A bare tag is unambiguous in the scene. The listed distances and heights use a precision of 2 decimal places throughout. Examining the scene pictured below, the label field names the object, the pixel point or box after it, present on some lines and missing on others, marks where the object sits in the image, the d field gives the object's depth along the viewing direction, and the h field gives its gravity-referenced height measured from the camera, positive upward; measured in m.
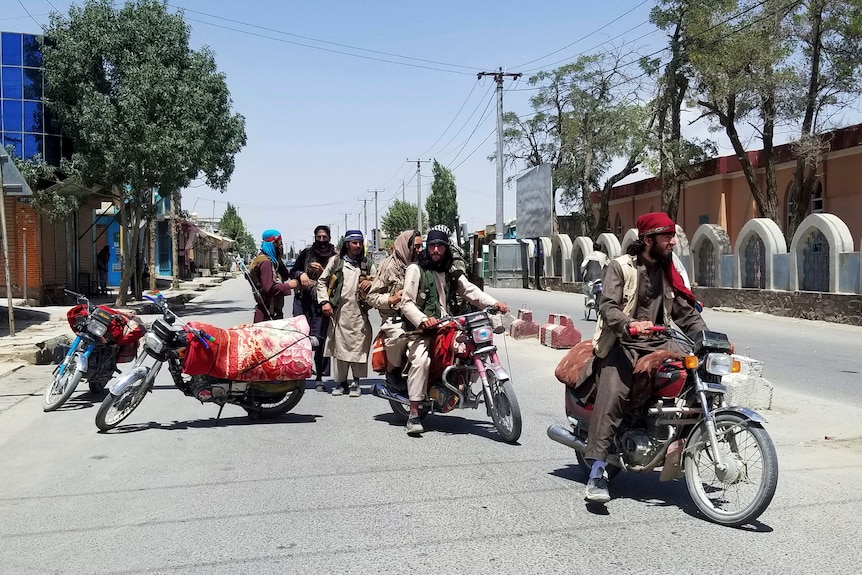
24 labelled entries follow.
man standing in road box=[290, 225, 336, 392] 9.59 -0.17
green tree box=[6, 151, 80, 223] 20.52 +2.57
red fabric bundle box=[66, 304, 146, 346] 8.26 -0.46
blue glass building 21.03 +4.78
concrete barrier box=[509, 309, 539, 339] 14.97 -0.98
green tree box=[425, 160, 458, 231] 72.44 +7.21
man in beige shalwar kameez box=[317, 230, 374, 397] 8.83 -0.35
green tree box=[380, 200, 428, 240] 93.50 +7.09
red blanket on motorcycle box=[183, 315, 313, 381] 7.02 -0.67
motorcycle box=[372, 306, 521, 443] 6.42 -0.81
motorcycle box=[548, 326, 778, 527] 4.21 -0.92
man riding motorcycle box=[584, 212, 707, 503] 4.60 -0.25
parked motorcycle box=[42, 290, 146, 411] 8.10 -0.67
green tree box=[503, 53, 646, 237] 40.50 +7.16
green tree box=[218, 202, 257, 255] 104.69 +7.03
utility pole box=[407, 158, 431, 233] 66.64 +7.87
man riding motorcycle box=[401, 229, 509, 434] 6.77 -0.20
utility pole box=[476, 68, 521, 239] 40.91 +6.80
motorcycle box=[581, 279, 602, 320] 16.25 -0.44
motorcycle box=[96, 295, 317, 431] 6.99 -0.76
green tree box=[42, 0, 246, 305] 20.58 +4.88
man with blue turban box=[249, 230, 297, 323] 9.12 +0.00
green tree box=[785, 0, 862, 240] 22.80 +5.98
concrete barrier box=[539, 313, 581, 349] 13.26 -0.99
